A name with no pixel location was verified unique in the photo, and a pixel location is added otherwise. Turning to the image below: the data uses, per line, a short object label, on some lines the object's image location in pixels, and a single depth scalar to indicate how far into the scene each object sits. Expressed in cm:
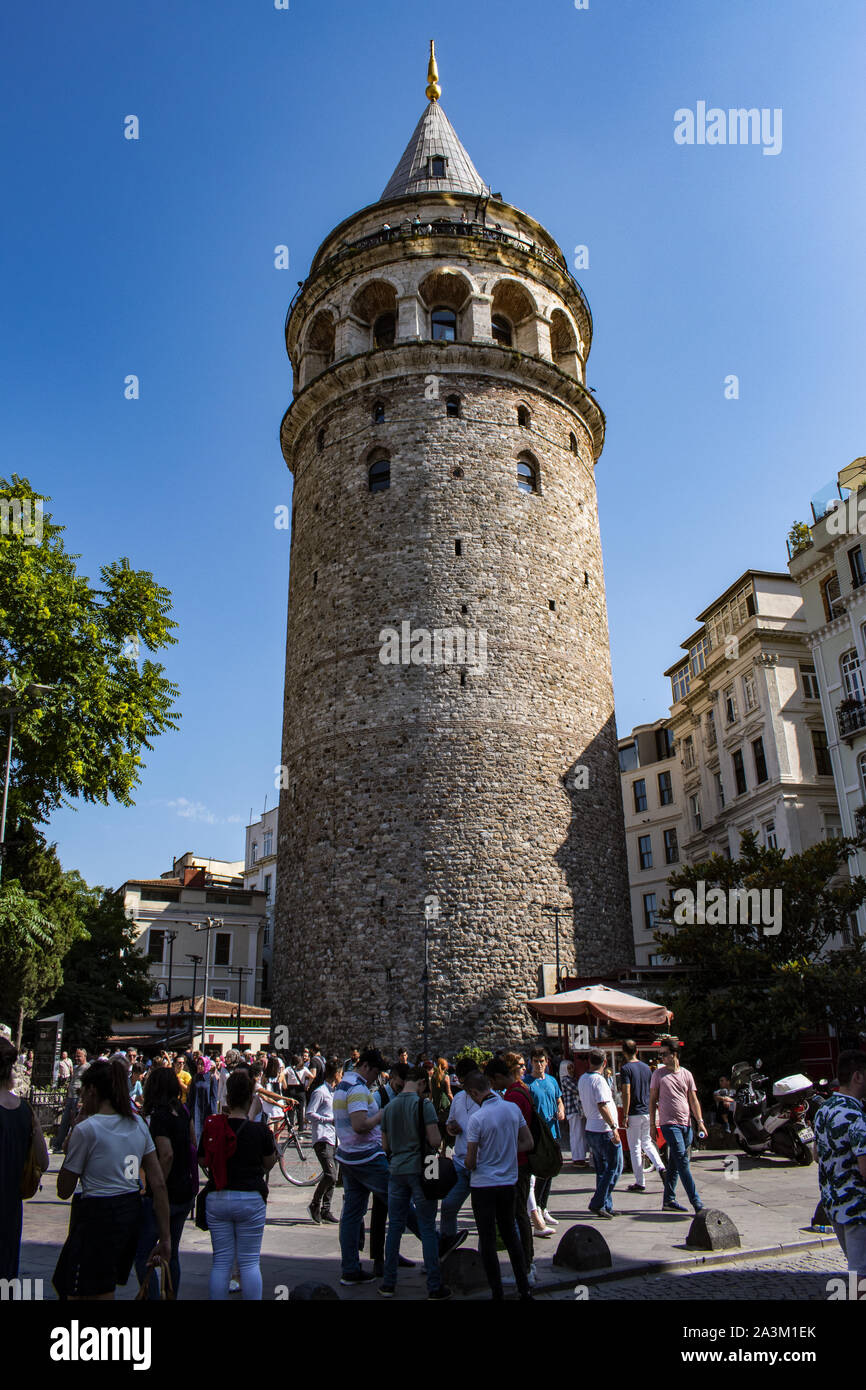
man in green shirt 699
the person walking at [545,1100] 895
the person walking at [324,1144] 1005
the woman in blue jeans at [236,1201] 546
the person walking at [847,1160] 512
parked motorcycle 1297
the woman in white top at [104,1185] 499
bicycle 1330
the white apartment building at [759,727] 2794
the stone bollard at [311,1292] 590
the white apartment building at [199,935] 4194
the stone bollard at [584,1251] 723
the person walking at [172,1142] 610
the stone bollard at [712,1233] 778
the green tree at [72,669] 1895
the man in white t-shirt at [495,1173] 639
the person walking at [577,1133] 1356
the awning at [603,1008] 1513
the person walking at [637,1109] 1160
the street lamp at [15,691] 1744
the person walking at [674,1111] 934
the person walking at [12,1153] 520
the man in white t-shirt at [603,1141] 935
